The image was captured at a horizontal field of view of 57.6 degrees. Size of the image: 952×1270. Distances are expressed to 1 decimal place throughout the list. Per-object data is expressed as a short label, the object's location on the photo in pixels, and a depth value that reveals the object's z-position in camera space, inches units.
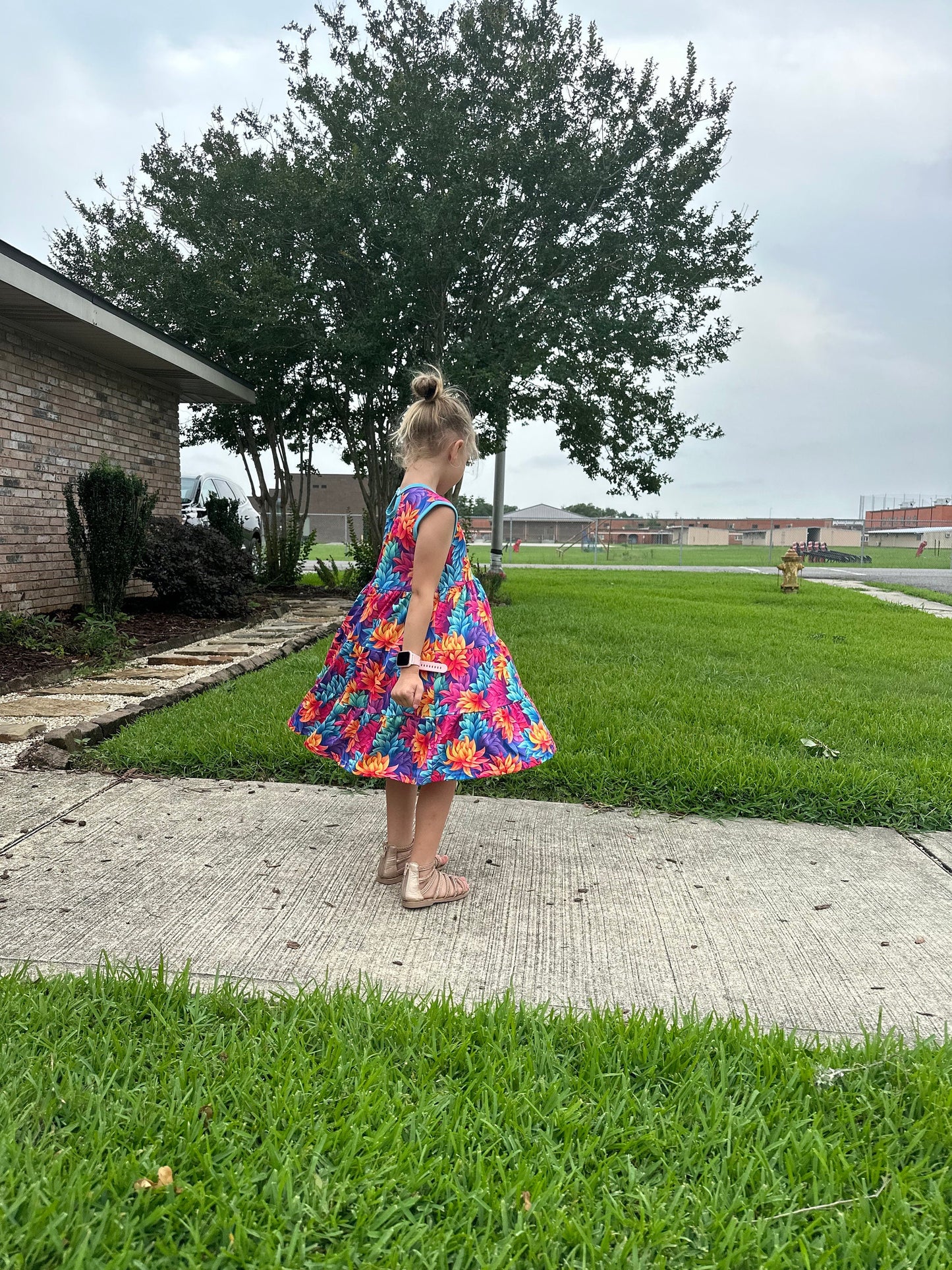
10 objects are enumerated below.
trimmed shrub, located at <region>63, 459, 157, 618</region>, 290.2
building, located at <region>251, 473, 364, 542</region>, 1791.3
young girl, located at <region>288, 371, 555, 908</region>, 101.6
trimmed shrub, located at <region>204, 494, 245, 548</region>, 460.8
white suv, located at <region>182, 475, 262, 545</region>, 526.6
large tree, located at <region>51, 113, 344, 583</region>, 470.9
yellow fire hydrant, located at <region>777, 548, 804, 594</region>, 577.3
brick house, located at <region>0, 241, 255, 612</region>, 282.0
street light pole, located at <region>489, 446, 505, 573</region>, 547.8
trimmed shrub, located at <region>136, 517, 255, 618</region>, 346.6
